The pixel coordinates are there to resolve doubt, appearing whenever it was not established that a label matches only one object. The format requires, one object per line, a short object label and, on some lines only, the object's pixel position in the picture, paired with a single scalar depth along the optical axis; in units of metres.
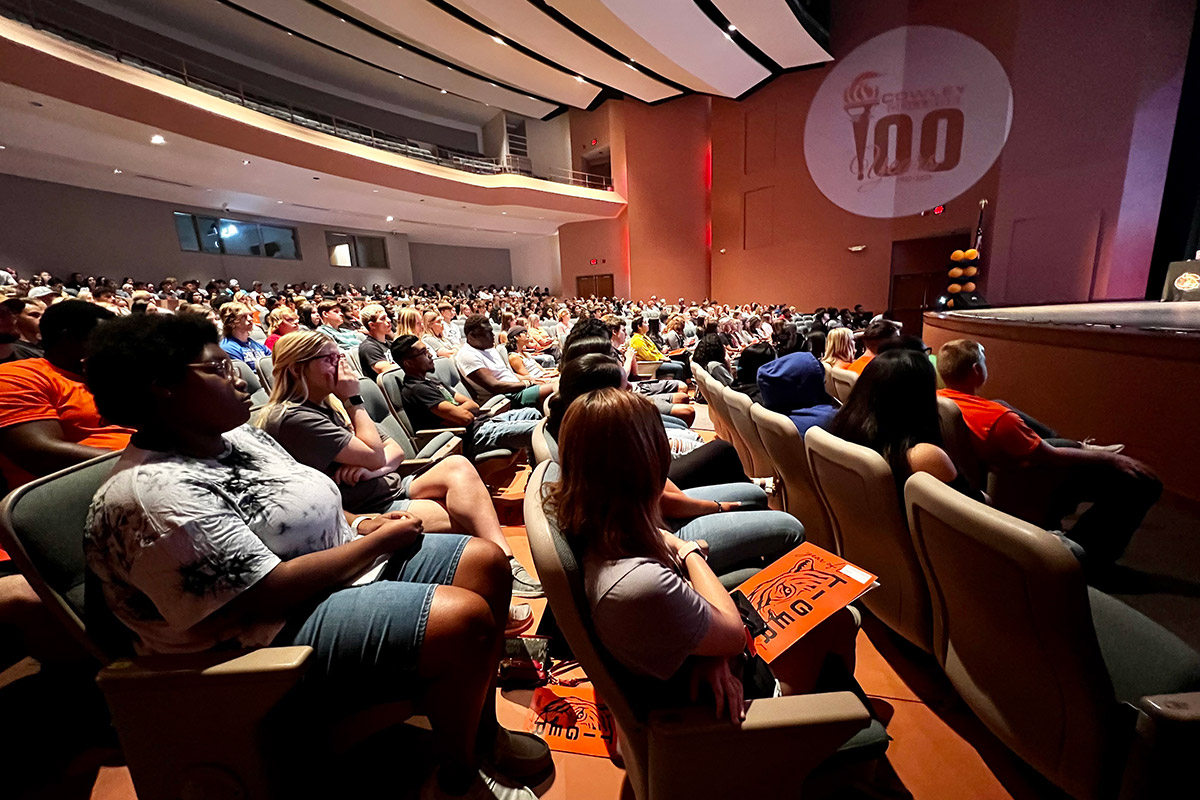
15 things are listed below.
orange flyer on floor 1.36
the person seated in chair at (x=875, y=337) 3.26
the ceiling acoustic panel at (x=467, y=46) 10.71
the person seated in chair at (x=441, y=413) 2.71
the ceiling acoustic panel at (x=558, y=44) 10.81
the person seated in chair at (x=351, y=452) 1.62
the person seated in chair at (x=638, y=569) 0.79
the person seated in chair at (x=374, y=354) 3.25
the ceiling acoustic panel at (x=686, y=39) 10.72
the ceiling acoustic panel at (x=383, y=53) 10.87
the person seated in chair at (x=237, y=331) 4.09
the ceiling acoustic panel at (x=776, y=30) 10.63
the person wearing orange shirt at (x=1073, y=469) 1.74
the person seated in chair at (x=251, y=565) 0.87
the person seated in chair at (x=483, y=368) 3.64
